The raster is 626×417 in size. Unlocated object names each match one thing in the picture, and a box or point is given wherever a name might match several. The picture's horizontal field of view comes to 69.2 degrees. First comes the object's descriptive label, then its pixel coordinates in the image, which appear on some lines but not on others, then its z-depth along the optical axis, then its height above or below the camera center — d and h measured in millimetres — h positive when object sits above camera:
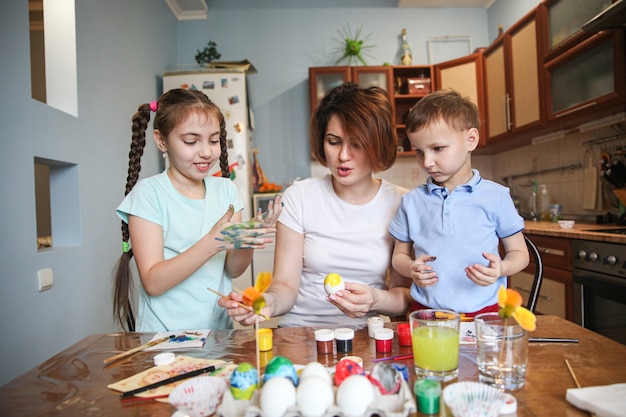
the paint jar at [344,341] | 993 -292
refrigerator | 4137 +1009
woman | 1497 -33
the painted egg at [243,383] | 709 -271
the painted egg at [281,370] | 727 -260
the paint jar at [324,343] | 993 -295
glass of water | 797 -271
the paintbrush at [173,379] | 817 -314
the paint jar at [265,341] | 1036 -300
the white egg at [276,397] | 649 -271
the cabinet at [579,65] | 2527 +817
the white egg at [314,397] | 648 -272
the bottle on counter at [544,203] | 3777 -23
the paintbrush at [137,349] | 1010 -315
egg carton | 650 -294
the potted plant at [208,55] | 4395 +1529
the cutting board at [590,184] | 3129 +102
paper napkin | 661 -307
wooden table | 770 -324
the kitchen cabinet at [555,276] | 2605 -460
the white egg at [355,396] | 646 -271
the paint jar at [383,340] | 983 -292
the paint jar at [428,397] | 691 -294
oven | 2195 -453
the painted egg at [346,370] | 739 -269
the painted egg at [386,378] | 712 -275
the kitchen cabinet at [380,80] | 4449 +1255
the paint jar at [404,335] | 1027 -295
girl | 1340 -36
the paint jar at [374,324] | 1081 -283
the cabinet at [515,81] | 3287 +965
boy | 1323 -40
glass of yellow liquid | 809 -258
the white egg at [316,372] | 715 -262
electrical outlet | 1989 -274
